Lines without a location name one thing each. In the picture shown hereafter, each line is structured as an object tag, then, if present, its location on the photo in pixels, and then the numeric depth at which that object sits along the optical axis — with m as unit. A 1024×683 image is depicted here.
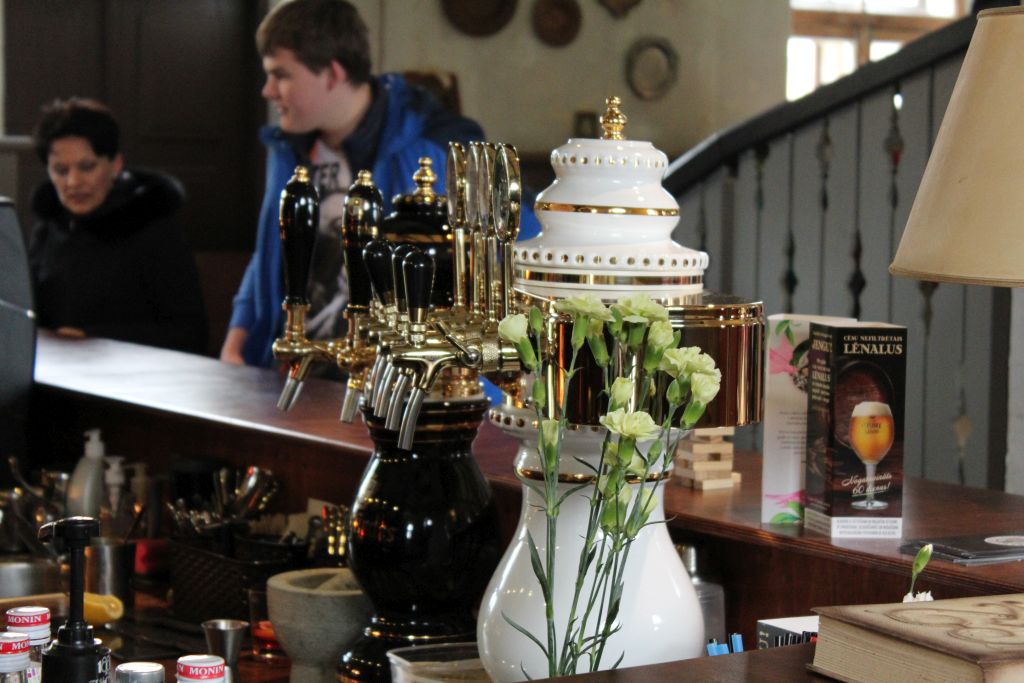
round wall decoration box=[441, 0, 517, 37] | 10.56
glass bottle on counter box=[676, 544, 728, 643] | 2.73
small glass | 2.94
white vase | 2.46
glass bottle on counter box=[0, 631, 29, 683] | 2.46
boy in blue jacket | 4.92
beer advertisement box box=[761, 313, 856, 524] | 2.74
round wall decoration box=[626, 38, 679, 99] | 11.25
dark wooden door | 10.29
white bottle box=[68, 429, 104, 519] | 3.31
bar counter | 2.66
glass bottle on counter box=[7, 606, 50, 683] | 2.55
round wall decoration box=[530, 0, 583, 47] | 10.90
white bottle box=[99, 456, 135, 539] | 3.28
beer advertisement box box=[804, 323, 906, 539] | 2.64
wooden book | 2.19
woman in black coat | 6.61
